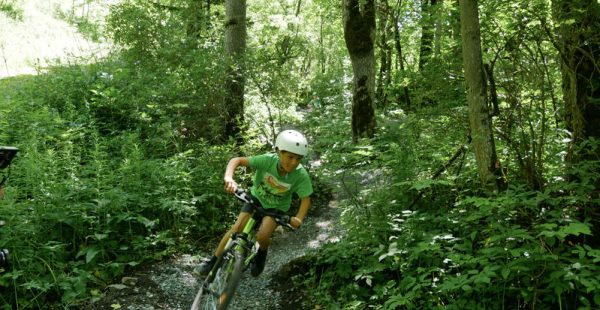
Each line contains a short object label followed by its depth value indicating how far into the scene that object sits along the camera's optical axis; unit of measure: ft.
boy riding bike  16.72
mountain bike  15.47
